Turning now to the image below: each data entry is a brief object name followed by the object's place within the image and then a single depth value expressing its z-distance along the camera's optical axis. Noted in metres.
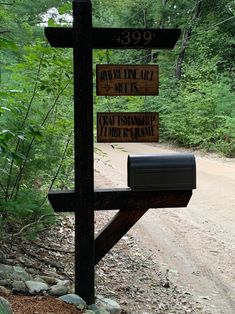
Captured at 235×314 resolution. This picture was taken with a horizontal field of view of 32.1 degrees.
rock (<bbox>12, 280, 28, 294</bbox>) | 3.18
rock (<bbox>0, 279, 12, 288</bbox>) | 3.23
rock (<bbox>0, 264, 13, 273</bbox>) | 3.45
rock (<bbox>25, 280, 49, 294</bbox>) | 3.21
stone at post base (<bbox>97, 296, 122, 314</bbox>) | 3.47
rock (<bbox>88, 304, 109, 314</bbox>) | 3.27
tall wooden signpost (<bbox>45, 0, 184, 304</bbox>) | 3.22
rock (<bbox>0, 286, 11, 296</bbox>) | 3.04
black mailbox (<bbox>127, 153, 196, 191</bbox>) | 3.42
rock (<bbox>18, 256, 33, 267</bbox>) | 4.00
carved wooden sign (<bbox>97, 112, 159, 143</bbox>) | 3.44
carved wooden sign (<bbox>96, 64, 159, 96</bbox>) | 3.39
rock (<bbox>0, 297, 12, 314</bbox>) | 2.27
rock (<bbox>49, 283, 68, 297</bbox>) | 3.30
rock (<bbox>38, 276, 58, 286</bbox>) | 3.57
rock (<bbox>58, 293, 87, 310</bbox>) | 3.20
